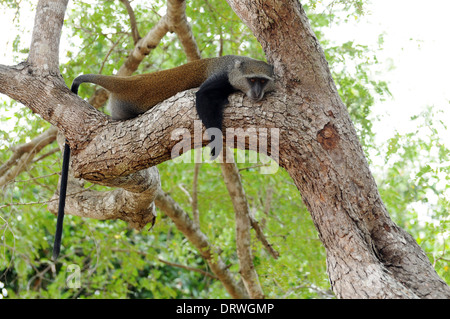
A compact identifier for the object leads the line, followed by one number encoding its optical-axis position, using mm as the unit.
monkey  3922
